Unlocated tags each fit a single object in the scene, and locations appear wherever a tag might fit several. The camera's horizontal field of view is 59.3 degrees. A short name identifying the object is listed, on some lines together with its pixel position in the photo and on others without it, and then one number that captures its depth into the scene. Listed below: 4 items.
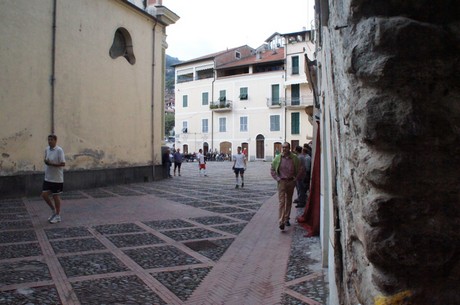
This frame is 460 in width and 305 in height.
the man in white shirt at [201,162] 21.92
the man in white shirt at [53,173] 7.90
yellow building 11.83
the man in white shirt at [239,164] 15.55
